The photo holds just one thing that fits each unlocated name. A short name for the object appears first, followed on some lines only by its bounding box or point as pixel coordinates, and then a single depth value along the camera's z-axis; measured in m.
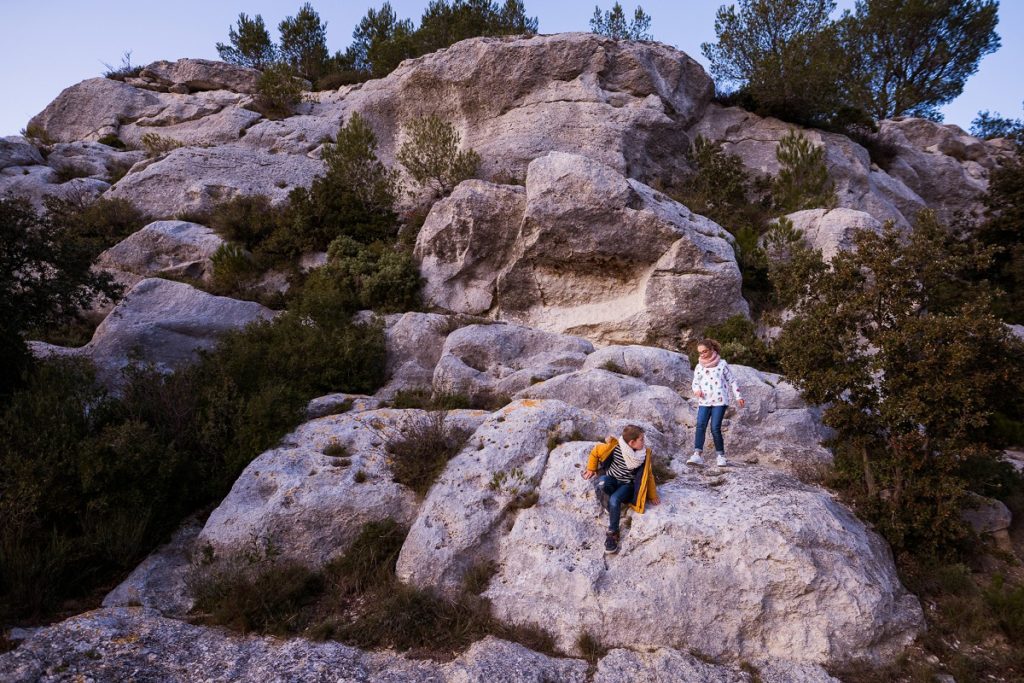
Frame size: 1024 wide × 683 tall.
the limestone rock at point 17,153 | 23.56
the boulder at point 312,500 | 7.52
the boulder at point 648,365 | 11.42
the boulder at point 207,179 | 20.59
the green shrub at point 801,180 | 19.25
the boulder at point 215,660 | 5.55
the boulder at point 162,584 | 7.02
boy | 6.78
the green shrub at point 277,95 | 28.77
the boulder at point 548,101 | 21.91
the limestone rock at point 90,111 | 29.44
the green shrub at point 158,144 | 25.67
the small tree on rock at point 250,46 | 37.59
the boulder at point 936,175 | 27.20
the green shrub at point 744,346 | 12.94
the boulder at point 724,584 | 6.23
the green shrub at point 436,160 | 19.59
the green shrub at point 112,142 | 28.03
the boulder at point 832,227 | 15.77
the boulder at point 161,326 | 12.12
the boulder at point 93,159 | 24.58
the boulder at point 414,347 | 12.37
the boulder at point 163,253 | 17.77
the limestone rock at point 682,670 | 5.85
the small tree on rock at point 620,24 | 30.36
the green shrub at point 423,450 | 8.21
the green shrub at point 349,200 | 18.41
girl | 8.11
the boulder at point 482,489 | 7.14
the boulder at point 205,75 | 32.41
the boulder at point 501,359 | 11.43
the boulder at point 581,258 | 14.92
